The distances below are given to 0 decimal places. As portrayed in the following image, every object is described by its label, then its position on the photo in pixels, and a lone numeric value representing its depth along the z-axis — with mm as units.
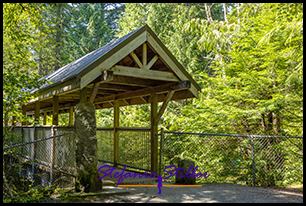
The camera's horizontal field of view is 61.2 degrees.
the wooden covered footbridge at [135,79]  5719
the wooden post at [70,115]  13431
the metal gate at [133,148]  7699
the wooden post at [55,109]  8195
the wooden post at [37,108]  9938
